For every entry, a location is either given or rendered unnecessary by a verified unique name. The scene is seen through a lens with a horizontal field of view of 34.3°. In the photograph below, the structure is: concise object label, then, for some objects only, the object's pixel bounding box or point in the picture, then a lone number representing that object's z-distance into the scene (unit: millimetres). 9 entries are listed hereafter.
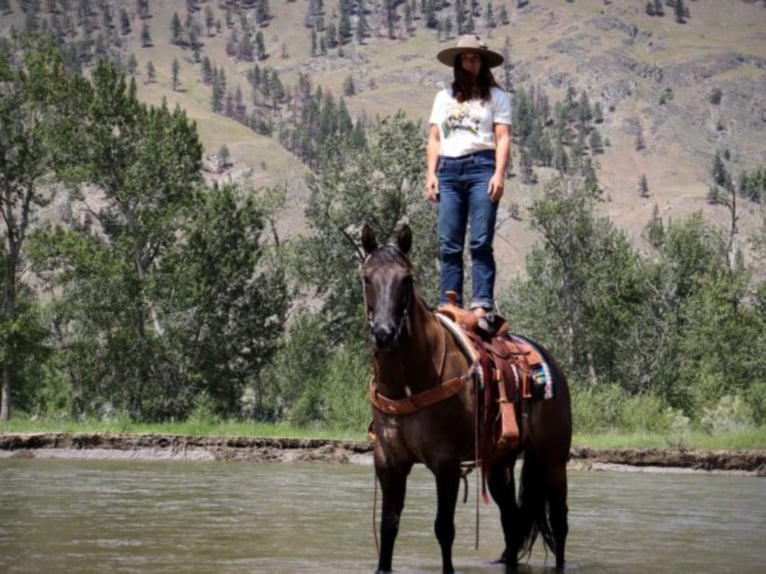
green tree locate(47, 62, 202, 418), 51844
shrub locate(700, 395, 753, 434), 38219
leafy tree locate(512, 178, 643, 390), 68062
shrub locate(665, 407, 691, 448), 32062
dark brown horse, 7805
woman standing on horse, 9453
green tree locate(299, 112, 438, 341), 59188
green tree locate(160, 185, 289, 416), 55969
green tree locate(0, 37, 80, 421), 49375
